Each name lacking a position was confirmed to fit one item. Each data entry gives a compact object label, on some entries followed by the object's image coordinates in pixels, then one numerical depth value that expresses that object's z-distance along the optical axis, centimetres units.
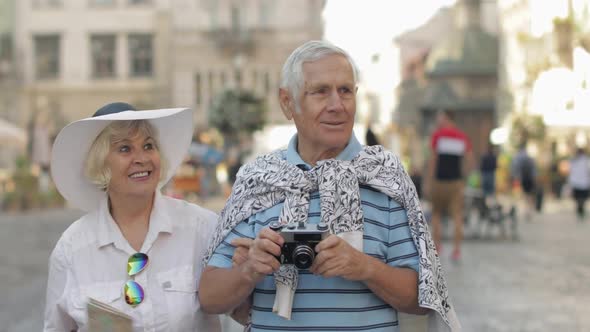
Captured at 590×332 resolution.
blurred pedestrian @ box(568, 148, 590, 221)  2530
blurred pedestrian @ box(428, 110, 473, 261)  1287
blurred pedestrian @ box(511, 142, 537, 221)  2450
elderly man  332
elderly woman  378
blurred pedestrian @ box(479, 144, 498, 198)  2538
